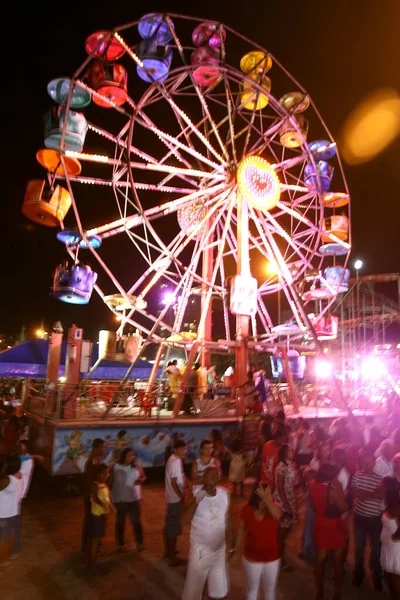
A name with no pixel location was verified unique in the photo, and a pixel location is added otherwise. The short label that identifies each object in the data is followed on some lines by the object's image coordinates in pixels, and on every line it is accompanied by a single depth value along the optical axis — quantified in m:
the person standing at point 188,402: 12.53
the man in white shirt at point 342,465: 5.88
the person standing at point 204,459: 5.72
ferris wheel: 12.45
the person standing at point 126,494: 6.26
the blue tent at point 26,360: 18.31
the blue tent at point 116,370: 19.64
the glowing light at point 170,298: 15.37
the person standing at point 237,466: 8.76
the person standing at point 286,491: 5.55
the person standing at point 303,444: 9.56
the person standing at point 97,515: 5.74
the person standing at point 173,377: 13.11
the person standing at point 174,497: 5.96
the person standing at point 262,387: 12.95
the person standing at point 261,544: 4.17
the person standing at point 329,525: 4.87
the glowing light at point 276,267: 15.97
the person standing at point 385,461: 6.10
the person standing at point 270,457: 6.17
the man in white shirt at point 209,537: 4.38
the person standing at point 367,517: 5.46
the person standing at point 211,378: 15.50
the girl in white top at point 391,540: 4.52
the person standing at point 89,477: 6.02
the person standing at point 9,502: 5.61
